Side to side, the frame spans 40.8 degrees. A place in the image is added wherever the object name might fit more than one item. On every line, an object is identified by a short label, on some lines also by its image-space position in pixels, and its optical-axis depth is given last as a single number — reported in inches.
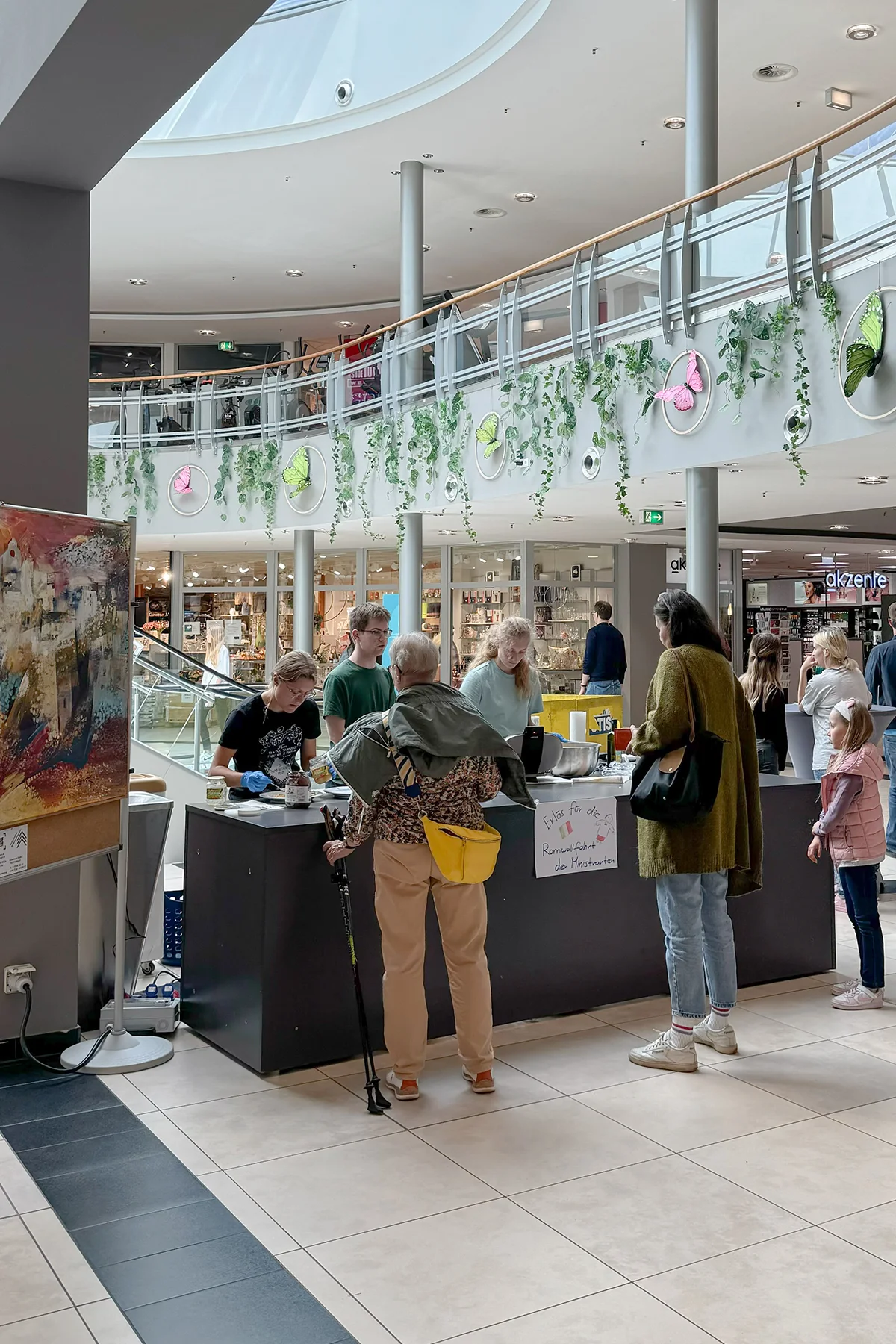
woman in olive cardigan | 175.5
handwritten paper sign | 197.9
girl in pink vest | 206.4
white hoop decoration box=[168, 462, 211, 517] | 625.0
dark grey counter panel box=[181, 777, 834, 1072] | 174.6
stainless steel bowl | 226.2
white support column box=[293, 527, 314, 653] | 655.8
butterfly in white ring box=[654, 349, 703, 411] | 347.6
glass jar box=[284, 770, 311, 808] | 191.8
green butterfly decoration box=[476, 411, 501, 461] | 438.0
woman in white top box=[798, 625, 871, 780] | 289.6
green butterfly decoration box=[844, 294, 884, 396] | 281.1
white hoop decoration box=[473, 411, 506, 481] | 437.7
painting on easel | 158.7
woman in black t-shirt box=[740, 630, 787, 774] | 306.0
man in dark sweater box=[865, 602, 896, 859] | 340.8
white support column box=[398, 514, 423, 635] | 522.3
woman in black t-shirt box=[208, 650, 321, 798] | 219.5
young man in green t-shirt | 233.5
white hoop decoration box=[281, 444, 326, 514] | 565.6
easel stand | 176.9
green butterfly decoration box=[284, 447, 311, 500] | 570.6
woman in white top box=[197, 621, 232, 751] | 805.2
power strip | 190.7
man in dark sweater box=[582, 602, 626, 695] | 534.0
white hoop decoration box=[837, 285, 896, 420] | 280.5
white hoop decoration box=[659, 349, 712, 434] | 343.9
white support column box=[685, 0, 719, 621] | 386.6
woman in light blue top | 232.4
